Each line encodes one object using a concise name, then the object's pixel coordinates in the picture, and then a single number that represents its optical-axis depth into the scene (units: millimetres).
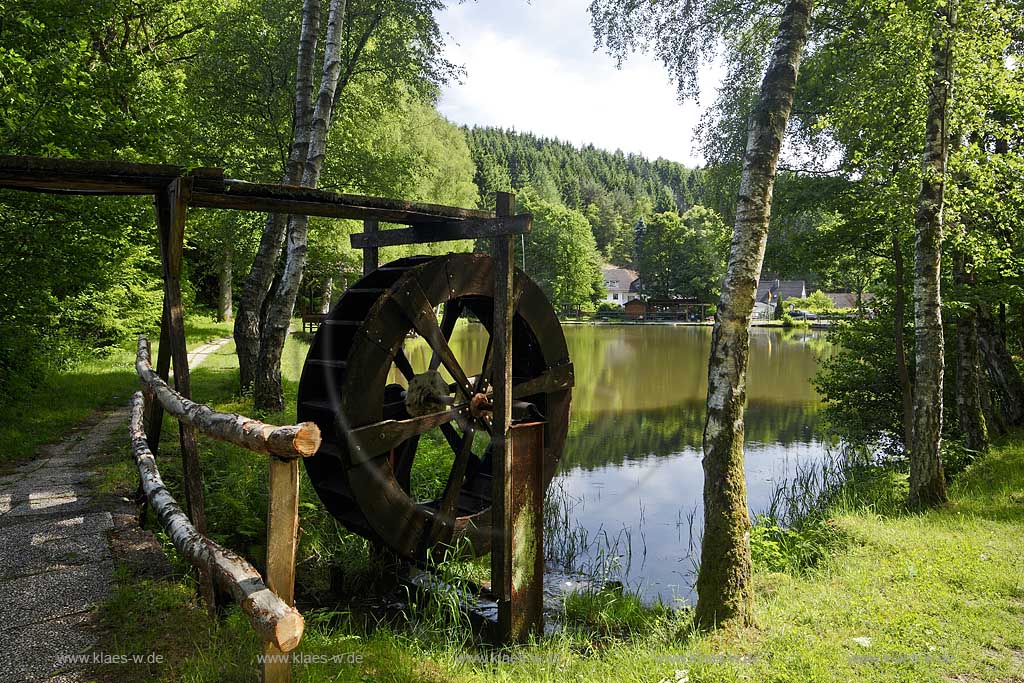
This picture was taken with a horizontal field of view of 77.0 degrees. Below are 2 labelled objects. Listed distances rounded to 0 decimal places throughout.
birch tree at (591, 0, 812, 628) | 3875
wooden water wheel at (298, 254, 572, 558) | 4645
